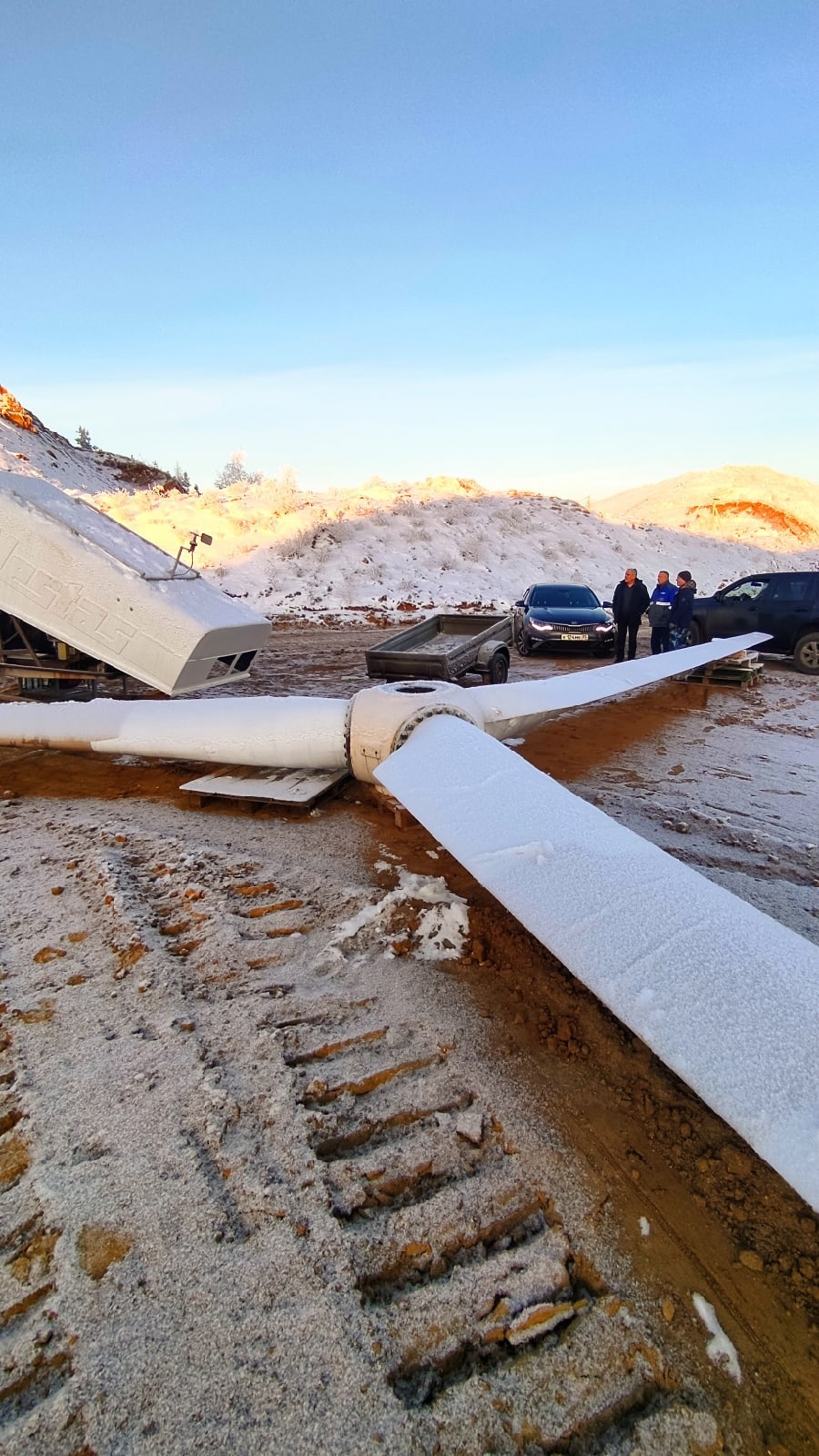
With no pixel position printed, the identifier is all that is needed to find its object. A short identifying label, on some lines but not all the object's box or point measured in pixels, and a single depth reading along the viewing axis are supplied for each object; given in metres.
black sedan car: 11.78
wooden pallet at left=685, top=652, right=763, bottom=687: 9.86
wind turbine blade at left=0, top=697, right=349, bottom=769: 4.95
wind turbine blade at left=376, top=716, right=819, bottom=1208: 1.47
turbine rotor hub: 4.52
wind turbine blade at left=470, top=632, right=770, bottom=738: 5.24
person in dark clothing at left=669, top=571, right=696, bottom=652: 10.30
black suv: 10.89
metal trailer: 8.44
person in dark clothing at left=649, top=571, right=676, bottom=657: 10.47
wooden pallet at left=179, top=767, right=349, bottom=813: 4.79
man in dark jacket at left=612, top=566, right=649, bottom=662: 10.70
